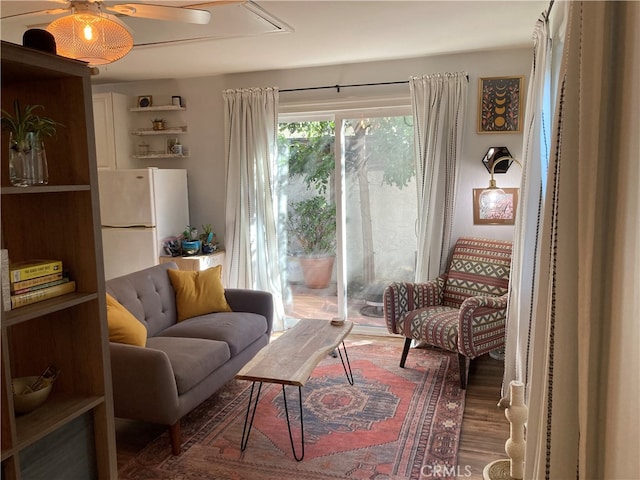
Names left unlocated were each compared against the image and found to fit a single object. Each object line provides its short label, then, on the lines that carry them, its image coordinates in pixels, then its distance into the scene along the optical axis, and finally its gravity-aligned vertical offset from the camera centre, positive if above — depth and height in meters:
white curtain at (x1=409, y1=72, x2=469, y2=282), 4.32 +0.27
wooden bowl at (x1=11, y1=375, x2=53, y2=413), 1.69 -0.65
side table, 4.77 -0.64
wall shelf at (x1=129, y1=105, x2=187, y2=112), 5.12 +0.79
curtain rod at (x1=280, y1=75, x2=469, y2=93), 4.59 +0.91
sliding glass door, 4.74 -0.20
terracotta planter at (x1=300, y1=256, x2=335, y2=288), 5.11 -0.78
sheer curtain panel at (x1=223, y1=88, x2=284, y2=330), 4.88 -0.03
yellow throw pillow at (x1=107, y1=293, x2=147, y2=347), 2.95 -0.76
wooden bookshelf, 1.75 -0.33
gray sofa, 2.74 -0.94
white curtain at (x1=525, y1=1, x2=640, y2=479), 1.15 -0.17
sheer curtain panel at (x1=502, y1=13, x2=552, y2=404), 2.80 +0.00
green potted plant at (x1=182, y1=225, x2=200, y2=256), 4.90 -0.47
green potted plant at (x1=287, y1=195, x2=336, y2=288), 5.05 -0.44
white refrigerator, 4.75 -0.22
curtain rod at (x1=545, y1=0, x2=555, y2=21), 2.76 +0.92
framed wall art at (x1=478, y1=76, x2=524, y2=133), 4.28 +0.66
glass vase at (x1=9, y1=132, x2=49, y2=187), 1.62 +0.10
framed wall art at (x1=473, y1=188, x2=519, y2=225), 4.38 -0.19
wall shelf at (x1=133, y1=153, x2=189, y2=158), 5.21 +0.35
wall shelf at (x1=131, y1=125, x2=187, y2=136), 5.18 +0.58
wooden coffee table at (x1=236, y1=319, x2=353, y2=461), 2.71 -0.93
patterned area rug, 2.68 -1.38
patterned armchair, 3.55 -0.86
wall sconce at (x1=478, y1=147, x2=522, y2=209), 4.18 +0.15
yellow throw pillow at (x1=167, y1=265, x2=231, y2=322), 3.94 -0.76
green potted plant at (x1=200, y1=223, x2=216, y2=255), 5.02 -0.48
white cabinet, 5.08 +0.61
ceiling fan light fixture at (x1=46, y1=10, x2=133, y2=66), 2.22 +0.67
